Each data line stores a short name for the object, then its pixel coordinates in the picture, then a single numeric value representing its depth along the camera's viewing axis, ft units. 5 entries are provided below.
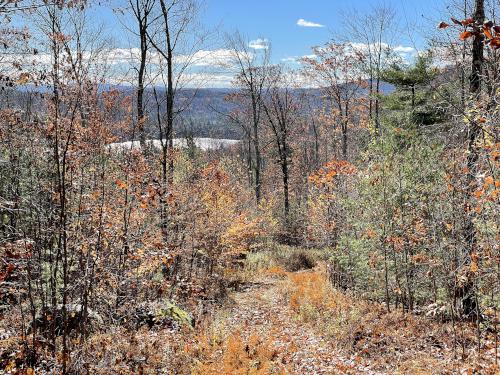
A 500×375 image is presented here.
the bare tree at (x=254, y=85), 94.53
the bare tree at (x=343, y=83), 85.97
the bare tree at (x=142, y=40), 48.52
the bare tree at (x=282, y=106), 95.14
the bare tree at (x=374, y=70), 69.12
